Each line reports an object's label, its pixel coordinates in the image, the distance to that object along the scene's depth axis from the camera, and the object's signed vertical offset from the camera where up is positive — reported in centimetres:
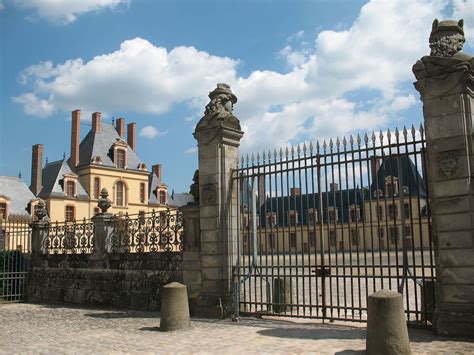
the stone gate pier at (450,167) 667 +101
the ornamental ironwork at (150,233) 1098 +23
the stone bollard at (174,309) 811 -113
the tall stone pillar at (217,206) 973 +74
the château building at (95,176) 4262 +637
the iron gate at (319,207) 743 +59
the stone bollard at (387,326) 556 -102
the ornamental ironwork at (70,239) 1359 +15
